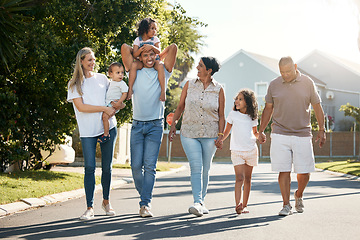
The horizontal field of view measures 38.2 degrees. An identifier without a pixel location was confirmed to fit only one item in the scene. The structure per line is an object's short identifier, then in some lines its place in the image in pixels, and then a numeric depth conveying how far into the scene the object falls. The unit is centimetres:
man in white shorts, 697
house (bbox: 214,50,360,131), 4188
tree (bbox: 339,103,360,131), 2811
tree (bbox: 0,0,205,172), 1177
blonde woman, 654
